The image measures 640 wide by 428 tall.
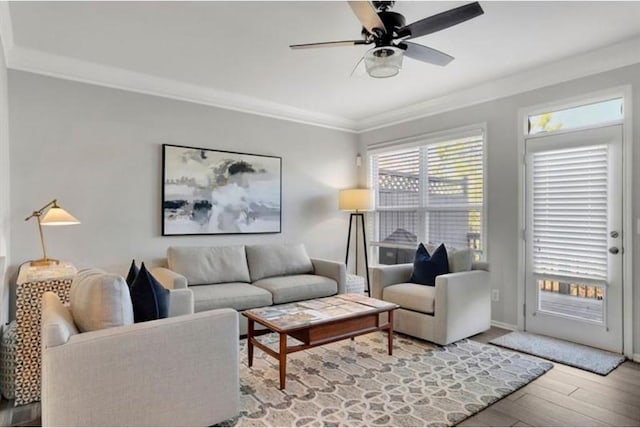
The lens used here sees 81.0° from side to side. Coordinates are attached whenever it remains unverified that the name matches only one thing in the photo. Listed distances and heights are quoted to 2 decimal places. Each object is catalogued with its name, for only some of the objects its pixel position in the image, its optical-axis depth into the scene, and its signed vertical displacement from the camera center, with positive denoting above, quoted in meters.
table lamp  2.86 -0.03
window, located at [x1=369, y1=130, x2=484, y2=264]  4.25 +0.24
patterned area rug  2.17 -1.15
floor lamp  4.96 +0.21
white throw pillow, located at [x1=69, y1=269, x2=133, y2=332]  1.78 -0.43
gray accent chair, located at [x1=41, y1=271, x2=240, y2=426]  1.59 -0.69
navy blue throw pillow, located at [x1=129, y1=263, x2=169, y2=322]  2.03 -0.46
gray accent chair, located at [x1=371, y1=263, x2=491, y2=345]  3.28 -0.81
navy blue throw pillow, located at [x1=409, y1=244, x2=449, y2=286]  3.73 -0.51
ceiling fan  2.09 +1.14
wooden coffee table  2.53 -0.75
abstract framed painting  3.99 +0.27
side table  2.33 -0.70
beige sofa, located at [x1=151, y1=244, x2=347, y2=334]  3.44 -0.64
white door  3.19 -0.19
